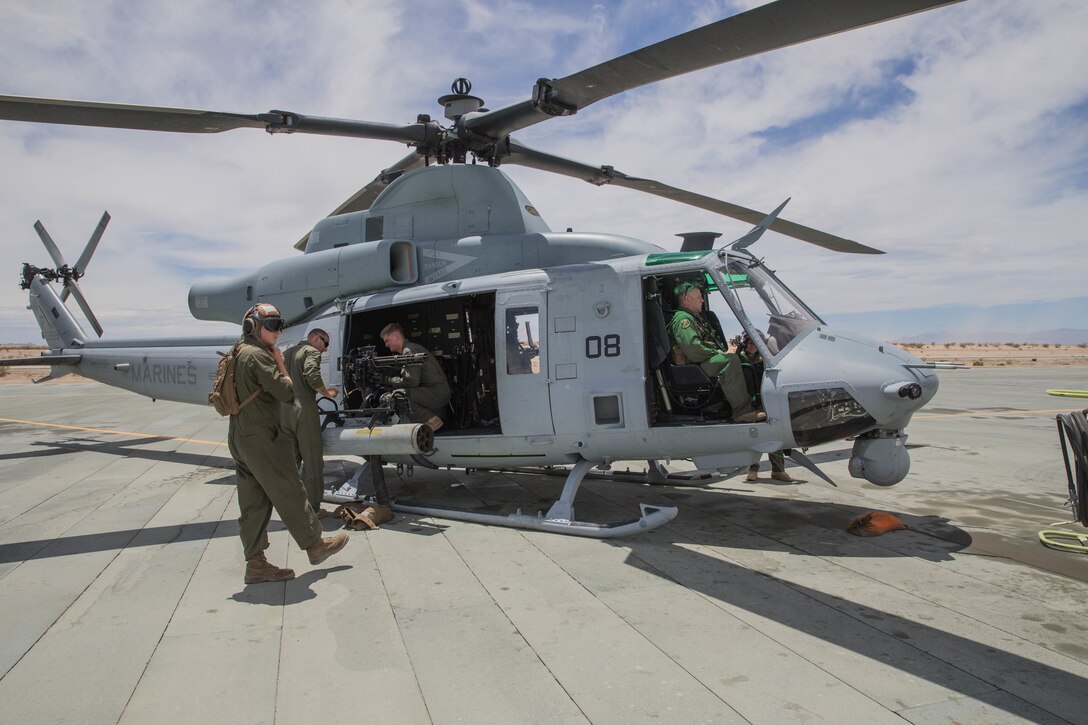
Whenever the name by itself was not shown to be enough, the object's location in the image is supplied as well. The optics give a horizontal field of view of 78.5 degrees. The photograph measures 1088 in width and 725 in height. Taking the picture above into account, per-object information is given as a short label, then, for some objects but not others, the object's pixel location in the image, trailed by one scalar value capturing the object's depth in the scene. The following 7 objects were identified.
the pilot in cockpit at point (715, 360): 5.59
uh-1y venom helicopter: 5.11
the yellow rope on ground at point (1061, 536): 4.97
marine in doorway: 6.36
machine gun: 6.35
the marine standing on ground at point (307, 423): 6.24
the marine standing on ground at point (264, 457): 4.52
